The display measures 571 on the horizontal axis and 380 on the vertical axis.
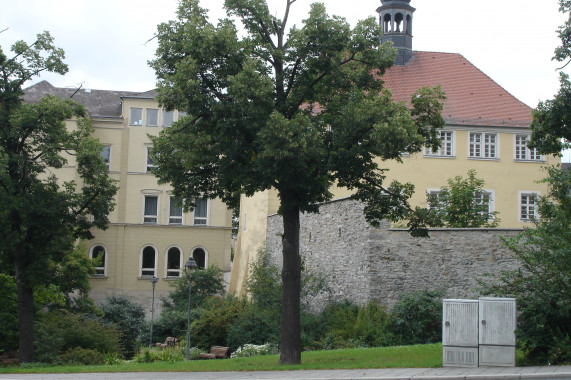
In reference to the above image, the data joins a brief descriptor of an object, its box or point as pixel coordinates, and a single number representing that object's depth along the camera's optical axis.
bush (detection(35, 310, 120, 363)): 25.36
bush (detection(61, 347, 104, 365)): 25.33
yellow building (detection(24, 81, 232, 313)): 51.34
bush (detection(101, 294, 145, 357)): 40.33
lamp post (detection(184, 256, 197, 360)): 27.28
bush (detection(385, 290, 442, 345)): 25.66
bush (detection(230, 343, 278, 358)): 27.12
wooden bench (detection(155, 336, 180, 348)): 35.03
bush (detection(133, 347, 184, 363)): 26.37
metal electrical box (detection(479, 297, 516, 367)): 16.62
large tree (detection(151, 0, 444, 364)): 17.88
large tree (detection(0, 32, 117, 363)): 23.67
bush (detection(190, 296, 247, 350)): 33.72
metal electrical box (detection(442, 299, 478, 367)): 16.91
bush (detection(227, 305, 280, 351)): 30.69
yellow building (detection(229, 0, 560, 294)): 41.59
